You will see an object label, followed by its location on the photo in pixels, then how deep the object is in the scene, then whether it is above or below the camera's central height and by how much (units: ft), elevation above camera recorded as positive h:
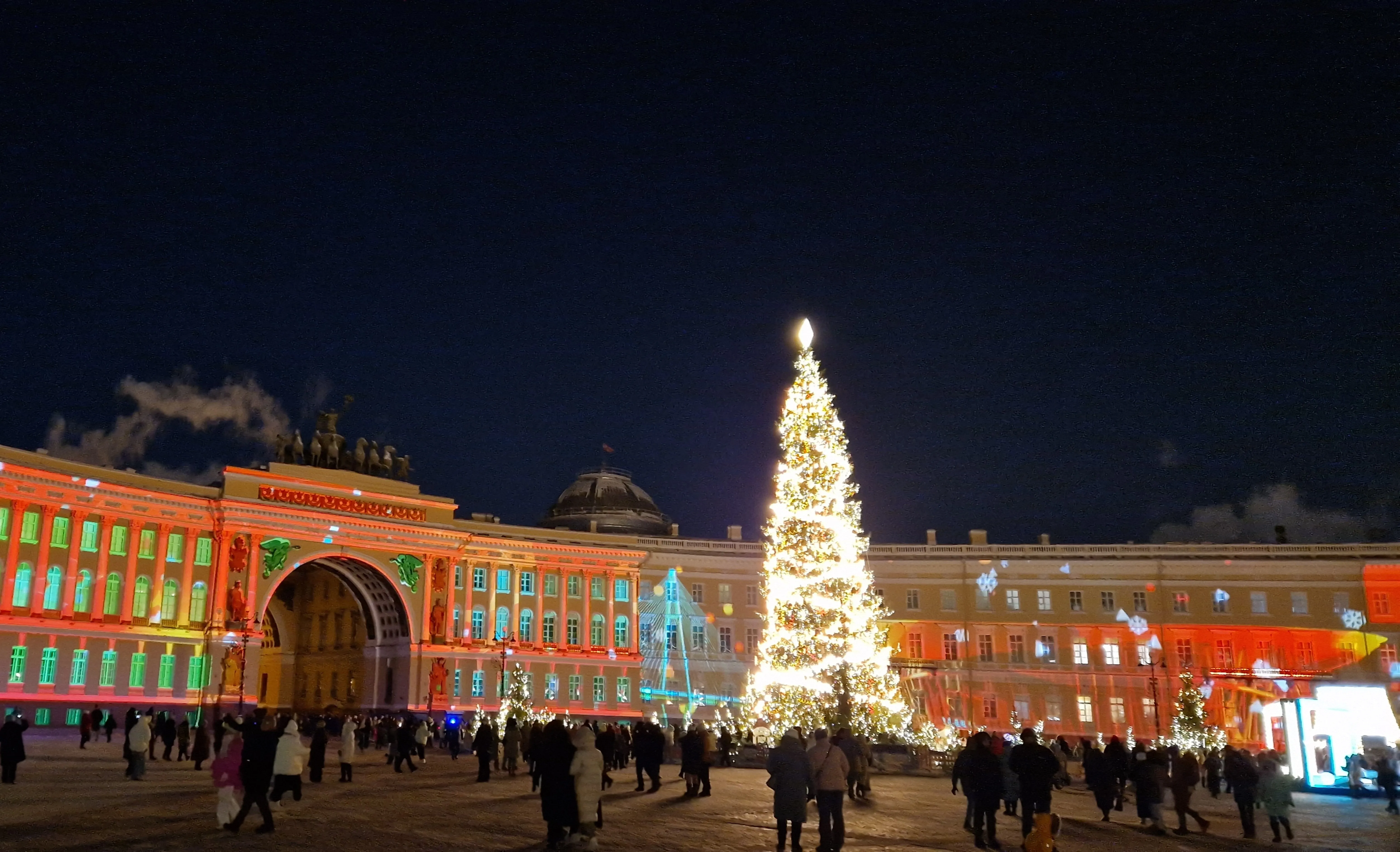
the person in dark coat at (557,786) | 50.57 -3.46
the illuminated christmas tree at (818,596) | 112.57 +9.84
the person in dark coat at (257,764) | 51.78 -2.66
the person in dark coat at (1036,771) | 54.44 -3.09
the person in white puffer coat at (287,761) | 56.90 -2.76
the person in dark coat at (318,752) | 85.46 -3.51
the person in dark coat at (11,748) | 76.02 -2.89
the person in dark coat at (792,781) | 51.08 -3.33
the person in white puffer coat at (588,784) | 49.65 -3.34
